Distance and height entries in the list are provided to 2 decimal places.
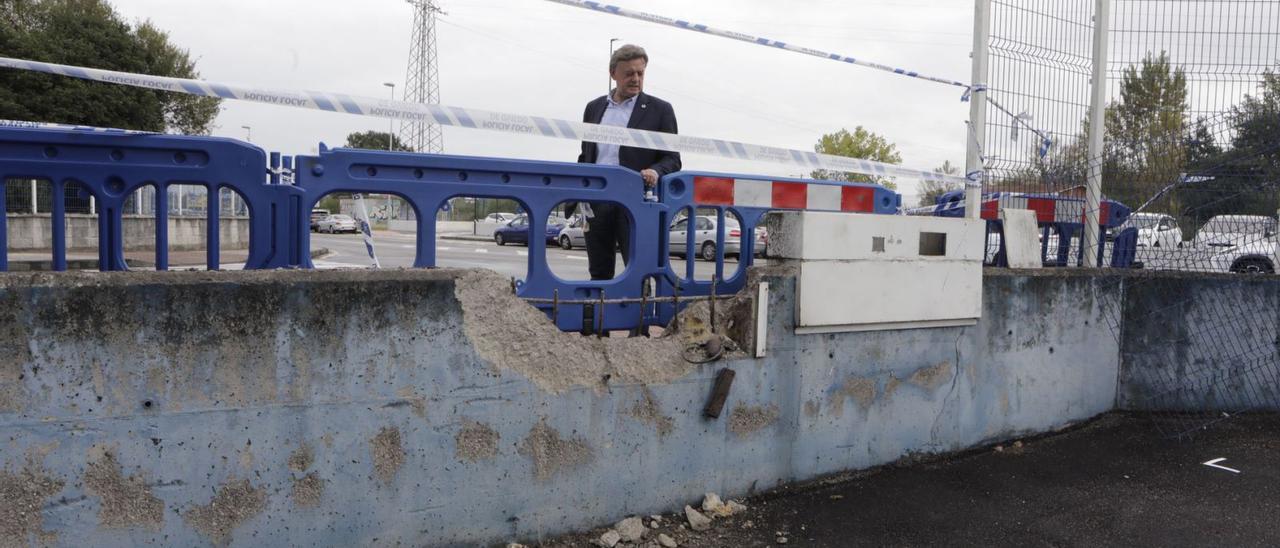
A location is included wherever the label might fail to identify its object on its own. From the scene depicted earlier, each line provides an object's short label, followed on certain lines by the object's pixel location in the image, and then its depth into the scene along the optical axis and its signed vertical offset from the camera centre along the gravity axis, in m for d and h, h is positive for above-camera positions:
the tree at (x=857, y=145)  37.91 +4.20
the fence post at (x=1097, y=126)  5.80 +0.82
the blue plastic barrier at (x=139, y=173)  3.19 +0.18
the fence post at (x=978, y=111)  5.29 +0.82
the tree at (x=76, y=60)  22.86 +4.58
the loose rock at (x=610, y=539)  3.64 -1.33
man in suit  4.55 +0.44
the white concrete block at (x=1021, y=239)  5.34 +0.02
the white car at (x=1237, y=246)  5.74 +0.01
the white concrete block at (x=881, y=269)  4.23 -0.16
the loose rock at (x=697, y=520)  3.85 -1.31
